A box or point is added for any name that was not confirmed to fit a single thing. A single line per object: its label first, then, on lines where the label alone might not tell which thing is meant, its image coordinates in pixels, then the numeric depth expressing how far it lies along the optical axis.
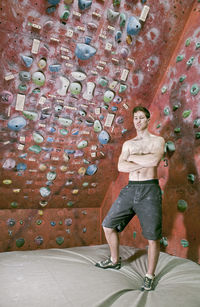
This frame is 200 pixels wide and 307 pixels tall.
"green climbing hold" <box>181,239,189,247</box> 2.00
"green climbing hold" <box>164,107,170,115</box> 2.34
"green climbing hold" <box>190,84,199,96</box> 2.06
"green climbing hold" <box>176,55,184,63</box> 2.28
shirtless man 1.64
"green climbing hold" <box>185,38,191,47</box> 2.21
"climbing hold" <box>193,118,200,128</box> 2.01
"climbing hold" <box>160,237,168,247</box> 2.20
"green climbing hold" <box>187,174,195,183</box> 2.00
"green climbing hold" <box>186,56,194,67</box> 2.15
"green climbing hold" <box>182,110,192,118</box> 2.11
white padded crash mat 1.25
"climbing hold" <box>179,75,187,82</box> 2.21
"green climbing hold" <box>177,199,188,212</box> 2.05
